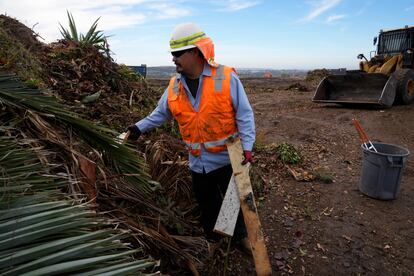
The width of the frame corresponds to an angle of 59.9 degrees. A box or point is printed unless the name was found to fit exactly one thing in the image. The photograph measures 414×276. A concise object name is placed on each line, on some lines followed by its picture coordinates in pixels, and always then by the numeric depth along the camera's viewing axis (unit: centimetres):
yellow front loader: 1077
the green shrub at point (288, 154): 597
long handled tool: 466
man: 291
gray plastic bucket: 450
